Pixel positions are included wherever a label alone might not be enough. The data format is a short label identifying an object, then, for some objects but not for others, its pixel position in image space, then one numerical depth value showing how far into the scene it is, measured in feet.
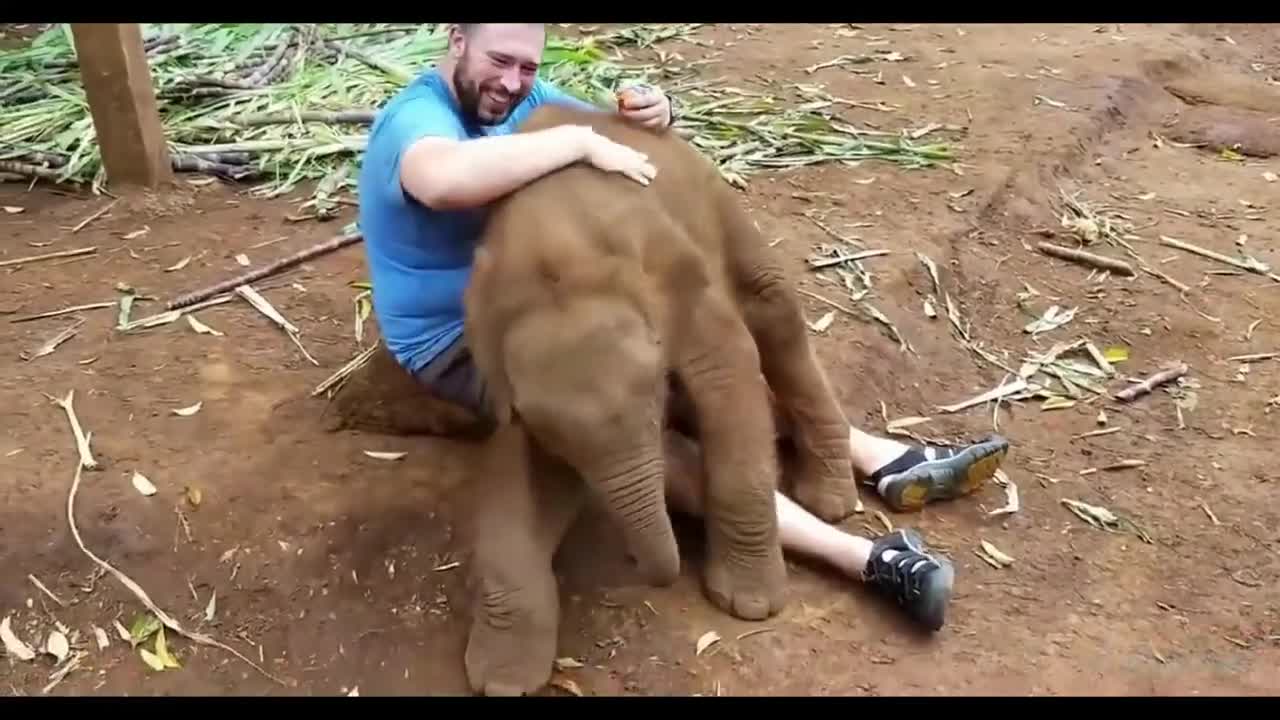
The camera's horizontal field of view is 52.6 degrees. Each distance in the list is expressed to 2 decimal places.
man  7.47
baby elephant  6.99
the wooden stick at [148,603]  8.19
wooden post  12.89
